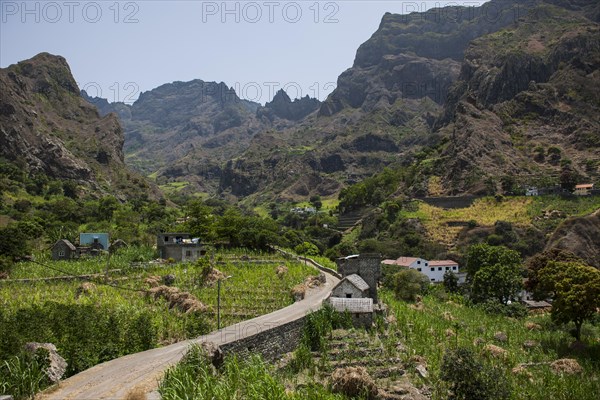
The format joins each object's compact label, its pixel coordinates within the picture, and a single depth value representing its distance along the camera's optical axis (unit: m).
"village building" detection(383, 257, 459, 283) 80.50
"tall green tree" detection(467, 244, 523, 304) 57.91
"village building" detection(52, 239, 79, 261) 61.22
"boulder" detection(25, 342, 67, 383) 20.42
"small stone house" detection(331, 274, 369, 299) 38.66
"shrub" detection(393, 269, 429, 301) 57.48
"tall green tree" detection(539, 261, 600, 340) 38.34
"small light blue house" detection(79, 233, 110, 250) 67.31
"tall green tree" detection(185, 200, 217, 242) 66.66
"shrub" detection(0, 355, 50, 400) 18.40
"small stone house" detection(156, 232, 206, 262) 58.38
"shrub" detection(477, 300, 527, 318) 52.84
